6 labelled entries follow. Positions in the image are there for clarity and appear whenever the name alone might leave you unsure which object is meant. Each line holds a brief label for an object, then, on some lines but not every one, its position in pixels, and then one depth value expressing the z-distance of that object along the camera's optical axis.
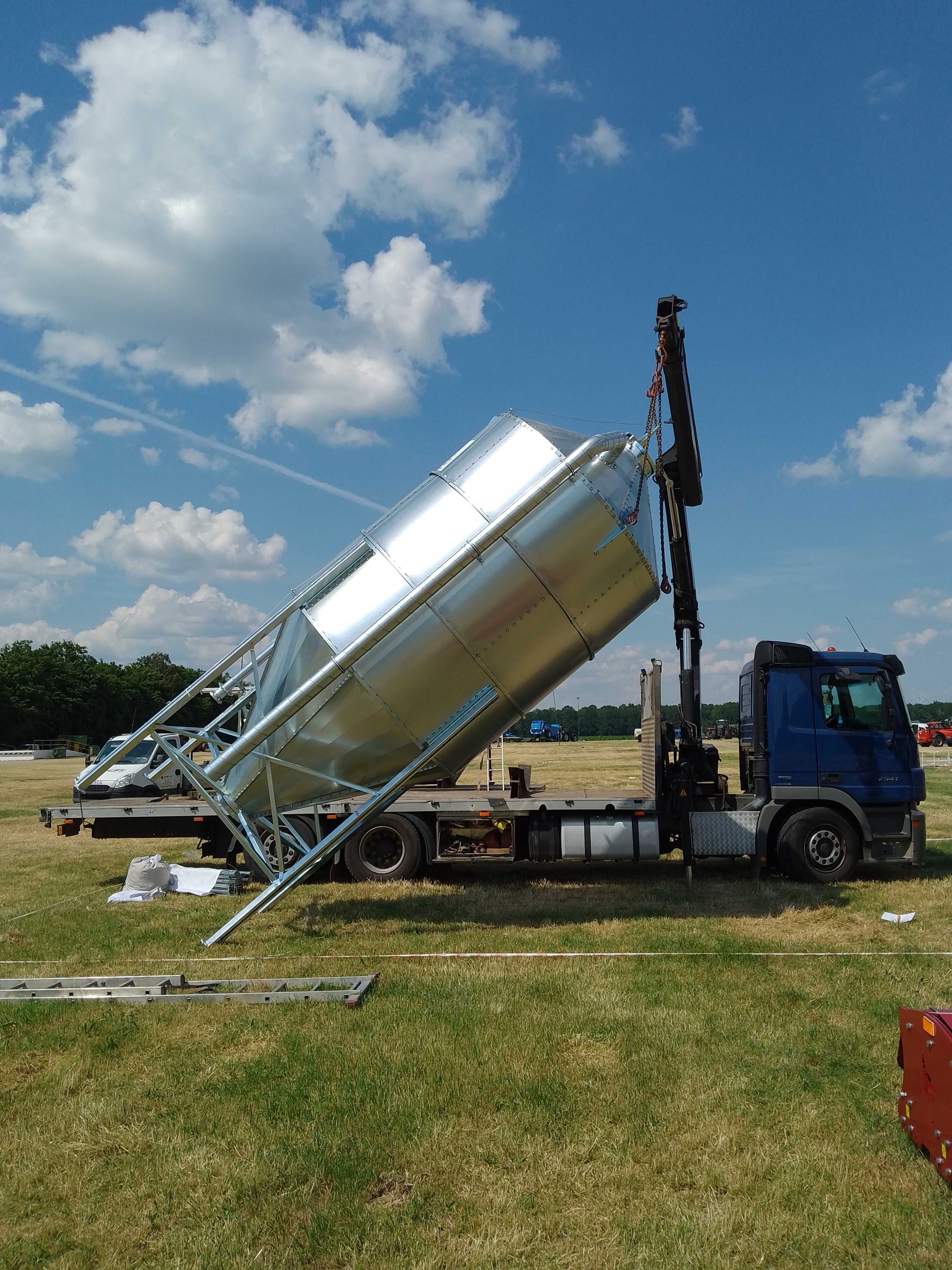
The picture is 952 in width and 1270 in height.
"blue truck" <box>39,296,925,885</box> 11.84
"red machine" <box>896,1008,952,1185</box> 4.16
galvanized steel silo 9.23
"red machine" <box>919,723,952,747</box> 57.75
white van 15.67
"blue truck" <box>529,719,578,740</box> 88.44
